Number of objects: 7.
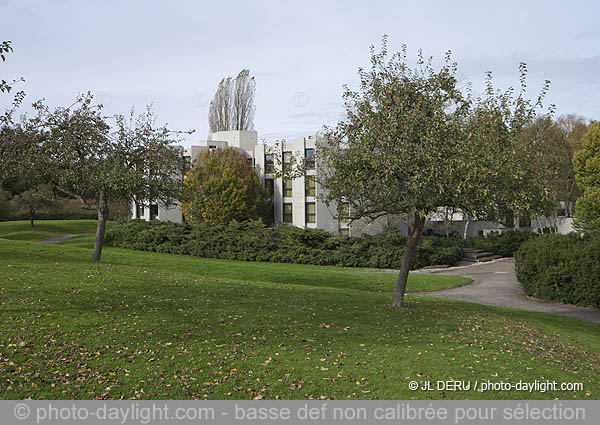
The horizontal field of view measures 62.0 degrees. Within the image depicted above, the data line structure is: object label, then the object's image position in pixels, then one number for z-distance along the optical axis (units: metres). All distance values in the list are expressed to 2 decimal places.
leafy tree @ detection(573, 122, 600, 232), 27.06
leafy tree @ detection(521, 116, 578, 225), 39.62
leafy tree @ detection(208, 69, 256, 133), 67.38
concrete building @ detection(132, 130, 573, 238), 46.74
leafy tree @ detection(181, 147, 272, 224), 44.88
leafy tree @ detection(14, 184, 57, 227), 48.00
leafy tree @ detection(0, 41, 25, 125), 8.72
